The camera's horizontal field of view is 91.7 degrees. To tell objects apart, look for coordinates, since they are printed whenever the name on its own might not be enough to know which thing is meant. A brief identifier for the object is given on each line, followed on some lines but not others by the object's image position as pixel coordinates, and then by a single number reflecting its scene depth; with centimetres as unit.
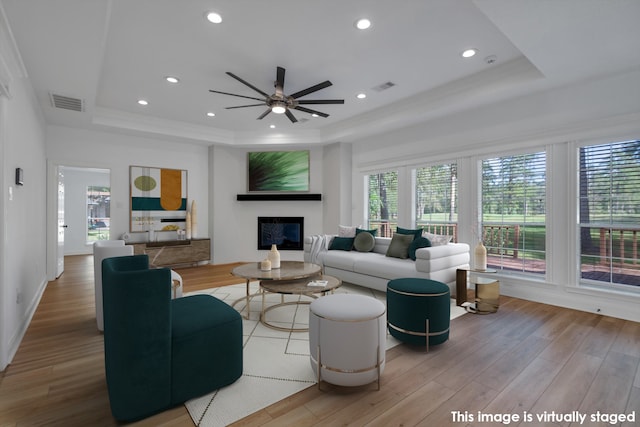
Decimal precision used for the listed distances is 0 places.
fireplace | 719
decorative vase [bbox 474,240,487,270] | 405
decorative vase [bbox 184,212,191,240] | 659
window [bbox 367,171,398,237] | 601
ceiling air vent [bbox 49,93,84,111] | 404
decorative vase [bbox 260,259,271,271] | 368
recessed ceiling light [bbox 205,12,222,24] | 276
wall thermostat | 295
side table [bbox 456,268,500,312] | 388
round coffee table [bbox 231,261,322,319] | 333
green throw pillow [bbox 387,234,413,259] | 451
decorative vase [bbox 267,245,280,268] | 389
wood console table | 591
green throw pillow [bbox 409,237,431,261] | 431
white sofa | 391
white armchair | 302
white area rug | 184
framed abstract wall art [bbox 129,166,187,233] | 616
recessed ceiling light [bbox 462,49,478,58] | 340
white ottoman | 199
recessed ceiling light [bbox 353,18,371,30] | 288
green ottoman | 263
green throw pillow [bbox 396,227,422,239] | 463
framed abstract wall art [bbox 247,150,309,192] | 710
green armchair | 170
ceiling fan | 355
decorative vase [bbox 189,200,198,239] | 664
